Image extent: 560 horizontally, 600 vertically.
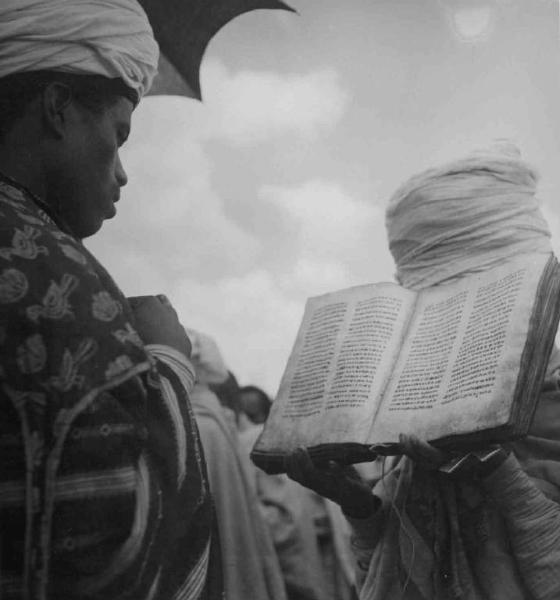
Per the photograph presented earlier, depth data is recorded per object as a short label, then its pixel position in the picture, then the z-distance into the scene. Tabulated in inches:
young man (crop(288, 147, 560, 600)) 49.8
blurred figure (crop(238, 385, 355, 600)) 89.2
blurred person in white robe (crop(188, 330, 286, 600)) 86.1
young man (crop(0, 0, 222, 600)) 33.9
